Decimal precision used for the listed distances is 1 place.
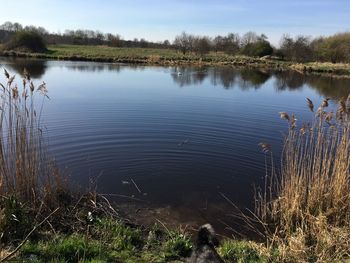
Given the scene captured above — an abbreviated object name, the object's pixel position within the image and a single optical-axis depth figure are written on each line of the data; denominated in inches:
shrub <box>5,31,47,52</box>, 2655.0
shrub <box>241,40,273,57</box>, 2920.8
